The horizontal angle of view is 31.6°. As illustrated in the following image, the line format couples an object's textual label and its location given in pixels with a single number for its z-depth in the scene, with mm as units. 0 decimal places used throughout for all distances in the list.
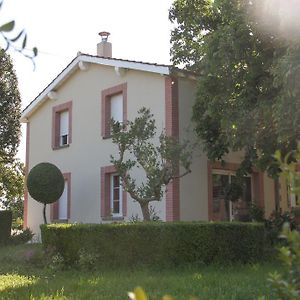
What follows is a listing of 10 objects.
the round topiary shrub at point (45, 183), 18781
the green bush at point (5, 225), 19680
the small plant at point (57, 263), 11412
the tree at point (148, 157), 13586
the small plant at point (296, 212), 15859
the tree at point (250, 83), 10781
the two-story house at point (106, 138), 16922
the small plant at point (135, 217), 16312
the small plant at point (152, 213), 15961
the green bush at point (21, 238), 19938
